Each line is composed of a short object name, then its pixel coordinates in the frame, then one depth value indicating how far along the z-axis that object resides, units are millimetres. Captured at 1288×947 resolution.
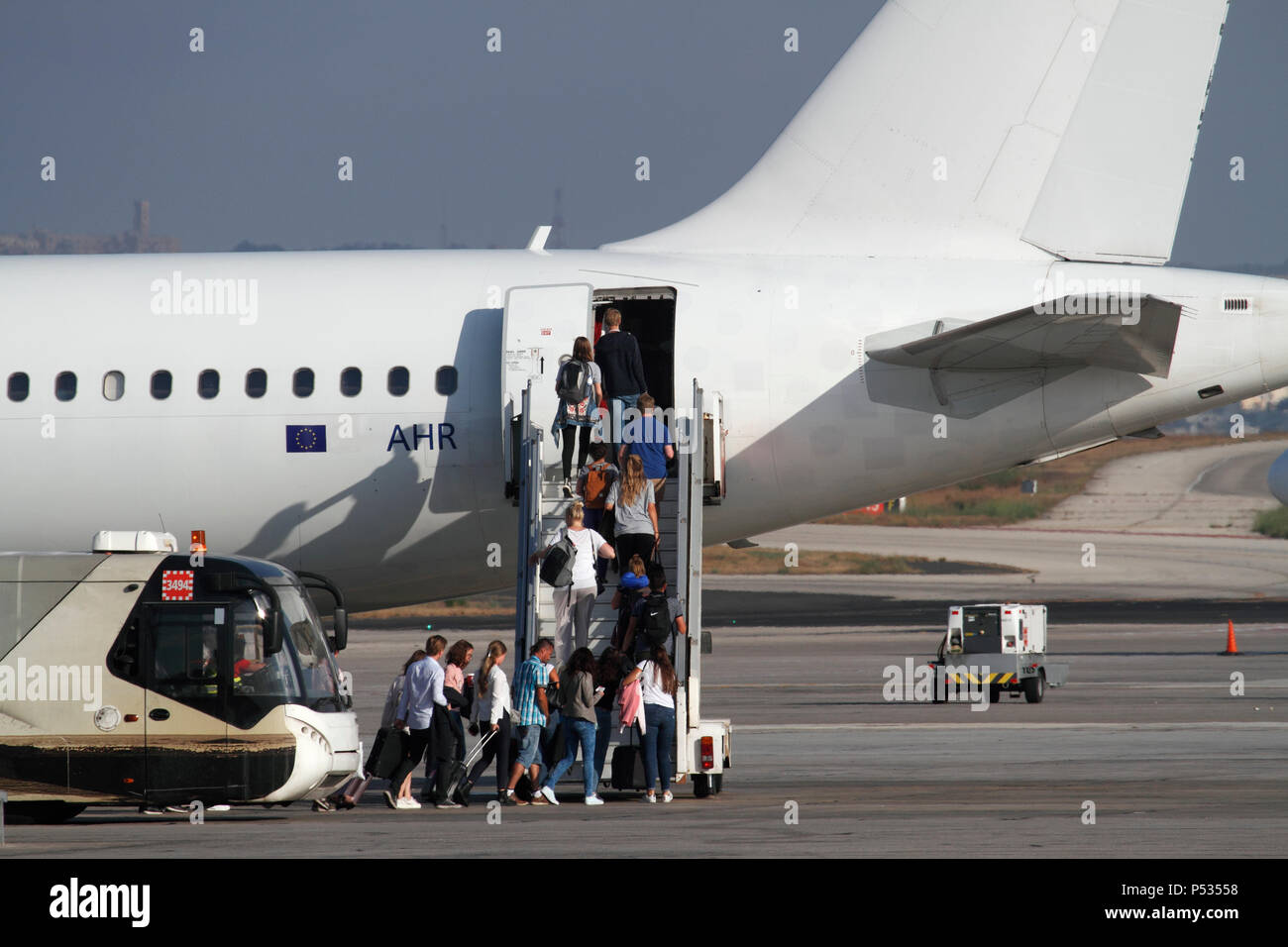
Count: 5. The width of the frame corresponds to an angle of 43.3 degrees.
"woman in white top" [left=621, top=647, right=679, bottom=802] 17906
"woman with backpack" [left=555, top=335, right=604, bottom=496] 20000
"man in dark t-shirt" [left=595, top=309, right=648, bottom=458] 20750
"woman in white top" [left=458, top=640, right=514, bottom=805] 18453
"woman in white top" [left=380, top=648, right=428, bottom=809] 18875
